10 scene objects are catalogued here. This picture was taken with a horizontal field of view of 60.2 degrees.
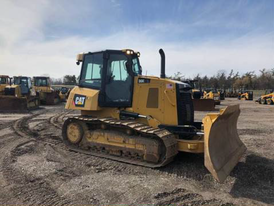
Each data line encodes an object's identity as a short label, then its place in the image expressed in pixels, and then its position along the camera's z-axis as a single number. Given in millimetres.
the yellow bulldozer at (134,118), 5430
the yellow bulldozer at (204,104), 19025
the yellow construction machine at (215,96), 24625
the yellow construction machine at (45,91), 22938
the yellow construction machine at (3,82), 20852
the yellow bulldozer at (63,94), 27656
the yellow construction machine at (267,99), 27000
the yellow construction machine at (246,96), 37062
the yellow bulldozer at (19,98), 16688
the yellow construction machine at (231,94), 45088
